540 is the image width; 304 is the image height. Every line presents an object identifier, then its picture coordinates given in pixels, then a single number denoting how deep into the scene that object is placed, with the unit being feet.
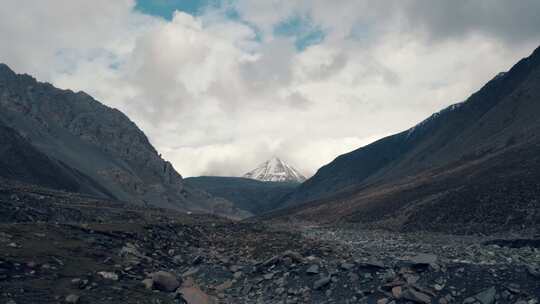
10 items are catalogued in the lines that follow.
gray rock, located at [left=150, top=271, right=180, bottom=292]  71.51
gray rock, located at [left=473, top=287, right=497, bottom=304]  58.70
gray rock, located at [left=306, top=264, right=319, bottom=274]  74.90
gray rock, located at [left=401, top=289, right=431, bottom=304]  60.03
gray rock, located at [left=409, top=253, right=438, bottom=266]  68.67
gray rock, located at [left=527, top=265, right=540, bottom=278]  61.72
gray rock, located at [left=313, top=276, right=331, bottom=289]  70.42
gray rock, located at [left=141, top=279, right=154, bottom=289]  70.69
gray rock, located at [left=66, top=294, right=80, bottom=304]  57.11
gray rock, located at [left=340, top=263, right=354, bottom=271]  73.69
